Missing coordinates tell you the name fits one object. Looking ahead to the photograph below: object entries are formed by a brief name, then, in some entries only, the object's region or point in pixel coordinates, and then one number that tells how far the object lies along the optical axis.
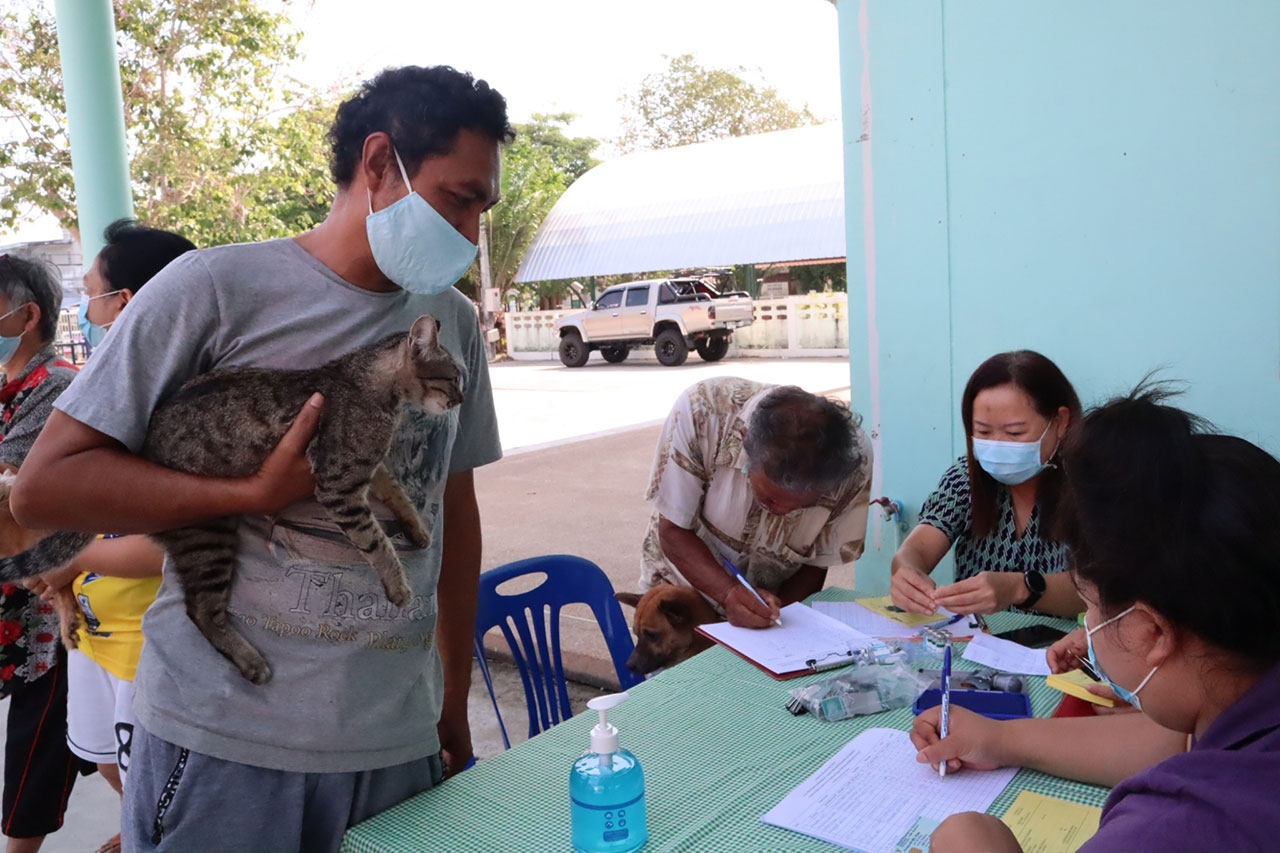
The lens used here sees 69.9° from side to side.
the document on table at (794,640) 2.31
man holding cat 1.37
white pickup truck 19.89
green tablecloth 1.54
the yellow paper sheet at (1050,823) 1.47
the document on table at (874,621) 2.48
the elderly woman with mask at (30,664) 2.81
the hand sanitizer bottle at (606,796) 1.44
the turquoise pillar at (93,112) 4.83
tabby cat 1.42
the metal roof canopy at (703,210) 20.50
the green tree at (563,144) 31.59
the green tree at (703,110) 31.58
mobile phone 2.45
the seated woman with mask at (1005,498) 2.64
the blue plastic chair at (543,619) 2.87
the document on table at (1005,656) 2.26
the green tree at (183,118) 11.12
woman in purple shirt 1.04
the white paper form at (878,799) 1.52
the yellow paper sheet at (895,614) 2.58
